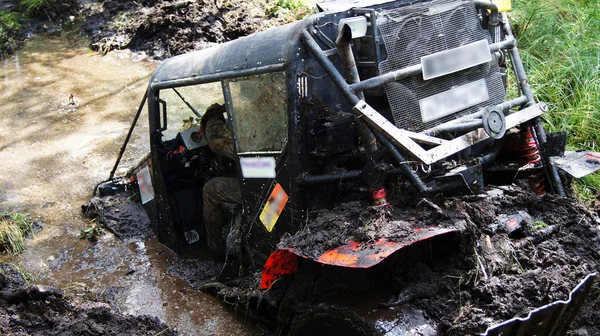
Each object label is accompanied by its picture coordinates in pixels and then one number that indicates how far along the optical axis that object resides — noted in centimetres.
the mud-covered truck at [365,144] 286
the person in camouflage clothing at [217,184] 429
